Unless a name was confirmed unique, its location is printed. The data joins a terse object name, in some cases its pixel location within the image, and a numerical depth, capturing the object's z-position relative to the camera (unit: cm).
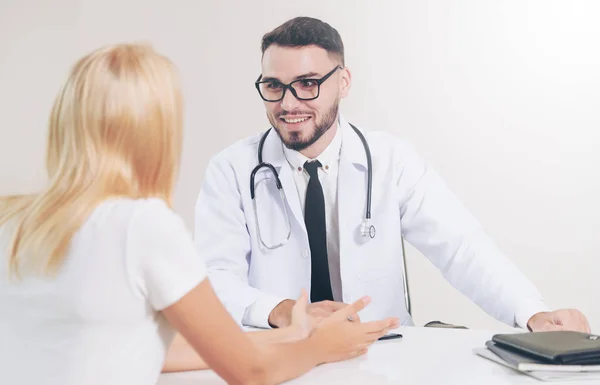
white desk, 135
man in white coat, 234
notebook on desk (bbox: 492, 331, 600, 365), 136
